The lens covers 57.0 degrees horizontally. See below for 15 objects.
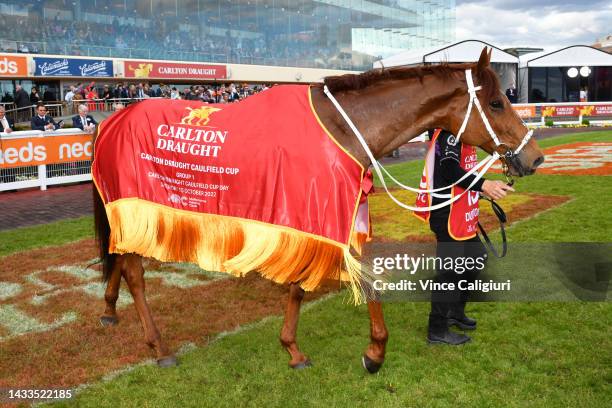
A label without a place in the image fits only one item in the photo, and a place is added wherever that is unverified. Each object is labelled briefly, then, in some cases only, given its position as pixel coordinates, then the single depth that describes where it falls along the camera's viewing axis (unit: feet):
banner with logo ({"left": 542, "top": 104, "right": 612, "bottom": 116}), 94.84
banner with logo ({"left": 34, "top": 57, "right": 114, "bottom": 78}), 84.02
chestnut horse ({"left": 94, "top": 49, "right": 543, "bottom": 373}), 12.11
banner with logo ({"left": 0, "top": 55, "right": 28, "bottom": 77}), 79.20
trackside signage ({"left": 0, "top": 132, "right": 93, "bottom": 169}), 40.06
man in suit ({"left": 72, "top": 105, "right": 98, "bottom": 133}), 44.93
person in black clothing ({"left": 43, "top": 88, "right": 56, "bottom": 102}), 78.08
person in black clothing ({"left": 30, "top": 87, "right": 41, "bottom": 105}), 71.33
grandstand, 89.47
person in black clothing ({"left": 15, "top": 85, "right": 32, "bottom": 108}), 68.27
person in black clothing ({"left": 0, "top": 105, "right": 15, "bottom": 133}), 41.12
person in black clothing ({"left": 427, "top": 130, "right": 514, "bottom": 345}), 13.66
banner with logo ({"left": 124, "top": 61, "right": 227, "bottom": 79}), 98.17
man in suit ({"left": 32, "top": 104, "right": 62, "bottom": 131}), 44.47
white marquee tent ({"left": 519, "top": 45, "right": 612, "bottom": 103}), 97.86
